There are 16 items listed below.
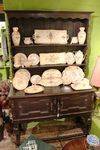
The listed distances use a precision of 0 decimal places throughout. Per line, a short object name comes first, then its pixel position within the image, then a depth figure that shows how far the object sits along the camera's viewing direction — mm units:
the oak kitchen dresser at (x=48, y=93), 1506
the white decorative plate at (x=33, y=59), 1647
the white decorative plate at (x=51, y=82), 1687
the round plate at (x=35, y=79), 1691
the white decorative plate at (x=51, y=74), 1714
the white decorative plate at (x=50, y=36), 1620
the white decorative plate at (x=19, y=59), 1608
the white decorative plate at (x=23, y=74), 1640
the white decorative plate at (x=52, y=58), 1686
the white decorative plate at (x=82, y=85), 1631
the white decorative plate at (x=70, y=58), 1724
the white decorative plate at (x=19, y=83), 1604
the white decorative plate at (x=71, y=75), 1729
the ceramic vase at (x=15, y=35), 1535
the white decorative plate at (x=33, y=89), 1549
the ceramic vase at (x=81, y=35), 1672
